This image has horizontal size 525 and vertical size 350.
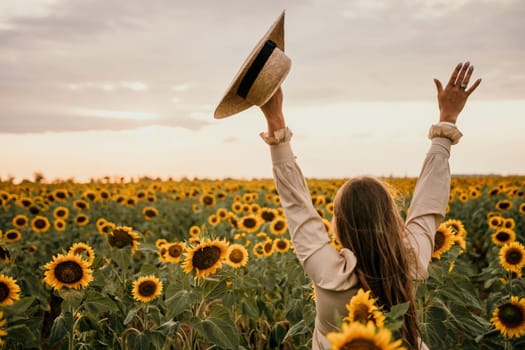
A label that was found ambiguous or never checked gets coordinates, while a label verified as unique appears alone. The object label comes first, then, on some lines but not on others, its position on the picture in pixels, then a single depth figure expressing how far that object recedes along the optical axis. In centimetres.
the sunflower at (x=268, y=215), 758
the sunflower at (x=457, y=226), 478
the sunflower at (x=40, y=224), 809
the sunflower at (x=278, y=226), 673
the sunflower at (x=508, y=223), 731
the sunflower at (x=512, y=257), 445
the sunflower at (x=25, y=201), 1026
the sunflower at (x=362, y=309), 160
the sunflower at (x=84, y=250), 407
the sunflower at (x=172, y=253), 470
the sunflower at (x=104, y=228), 694
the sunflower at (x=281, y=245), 563
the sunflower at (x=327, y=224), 571
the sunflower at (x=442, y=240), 370
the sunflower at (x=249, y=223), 723
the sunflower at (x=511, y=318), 345
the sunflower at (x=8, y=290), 316
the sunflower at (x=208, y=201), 1090
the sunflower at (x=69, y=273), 346
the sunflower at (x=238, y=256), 475
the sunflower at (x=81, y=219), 869
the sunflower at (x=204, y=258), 344
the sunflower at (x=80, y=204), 1016
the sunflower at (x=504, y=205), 958
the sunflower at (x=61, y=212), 920
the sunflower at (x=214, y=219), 851
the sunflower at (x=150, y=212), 953
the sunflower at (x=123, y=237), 454
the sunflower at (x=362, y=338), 126
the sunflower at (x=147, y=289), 370
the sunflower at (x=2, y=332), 206
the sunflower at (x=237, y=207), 891
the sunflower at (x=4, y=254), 423
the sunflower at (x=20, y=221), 825
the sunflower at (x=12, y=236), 675
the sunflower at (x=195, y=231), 756
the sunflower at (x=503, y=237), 574
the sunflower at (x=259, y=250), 569
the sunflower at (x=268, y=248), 559
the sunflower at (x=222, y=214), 828
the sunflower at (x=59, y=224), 848
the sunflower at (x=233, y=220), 765
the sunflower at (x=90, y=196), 1134
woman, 212
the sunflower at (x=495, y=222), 718
